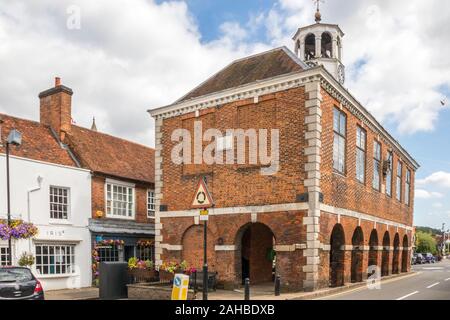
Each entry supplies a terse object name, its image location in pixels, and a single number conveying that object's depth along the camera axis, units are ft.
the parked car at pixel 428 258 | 185.88
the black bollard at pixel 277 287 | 50.67
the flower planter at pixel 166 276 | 54.85
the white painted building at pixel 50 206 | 63.00
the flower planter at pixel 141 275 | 57.82
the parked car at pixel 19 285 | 43.14
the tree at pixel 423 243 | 250.76
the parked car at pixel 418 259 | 169.23
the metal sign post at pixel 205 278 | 41.47
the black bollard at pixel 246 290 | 43.16
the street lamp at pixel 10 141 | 55.61
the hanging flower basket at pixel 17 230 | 58.39
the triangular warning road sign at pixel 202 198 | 38.61
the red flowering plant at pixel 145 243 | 81.35
